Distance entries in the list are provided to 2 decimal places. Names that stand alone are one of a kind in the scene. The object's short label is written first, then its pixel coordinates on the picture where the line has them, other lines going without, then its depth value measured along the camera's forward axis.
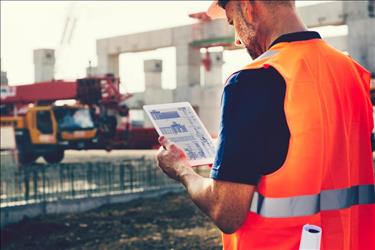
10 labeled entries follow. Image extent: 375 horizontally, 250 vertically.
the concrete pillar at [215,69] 42.91
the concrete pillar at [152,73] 44.06
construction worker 1.92
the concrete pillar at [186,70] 38.44
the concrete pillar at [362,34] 25.53
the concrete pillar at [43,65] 39.03
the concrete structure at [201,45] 26.34
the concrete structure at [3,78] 40.31
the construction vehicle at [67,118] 23.75
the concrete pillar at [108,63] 45.78
